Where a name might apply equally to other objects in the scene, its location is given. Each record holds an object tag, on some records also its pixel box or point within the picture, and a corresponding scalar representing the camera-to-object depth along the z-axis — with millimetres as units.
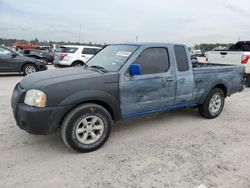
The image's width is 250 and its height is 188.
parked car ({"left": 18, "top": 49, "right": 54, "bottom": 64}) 20486
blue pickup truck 3104
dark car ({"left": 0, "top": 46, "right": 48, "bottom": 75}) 10655
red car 35331
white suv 12040
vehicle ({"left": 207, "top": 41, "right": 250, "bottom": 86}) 8300
